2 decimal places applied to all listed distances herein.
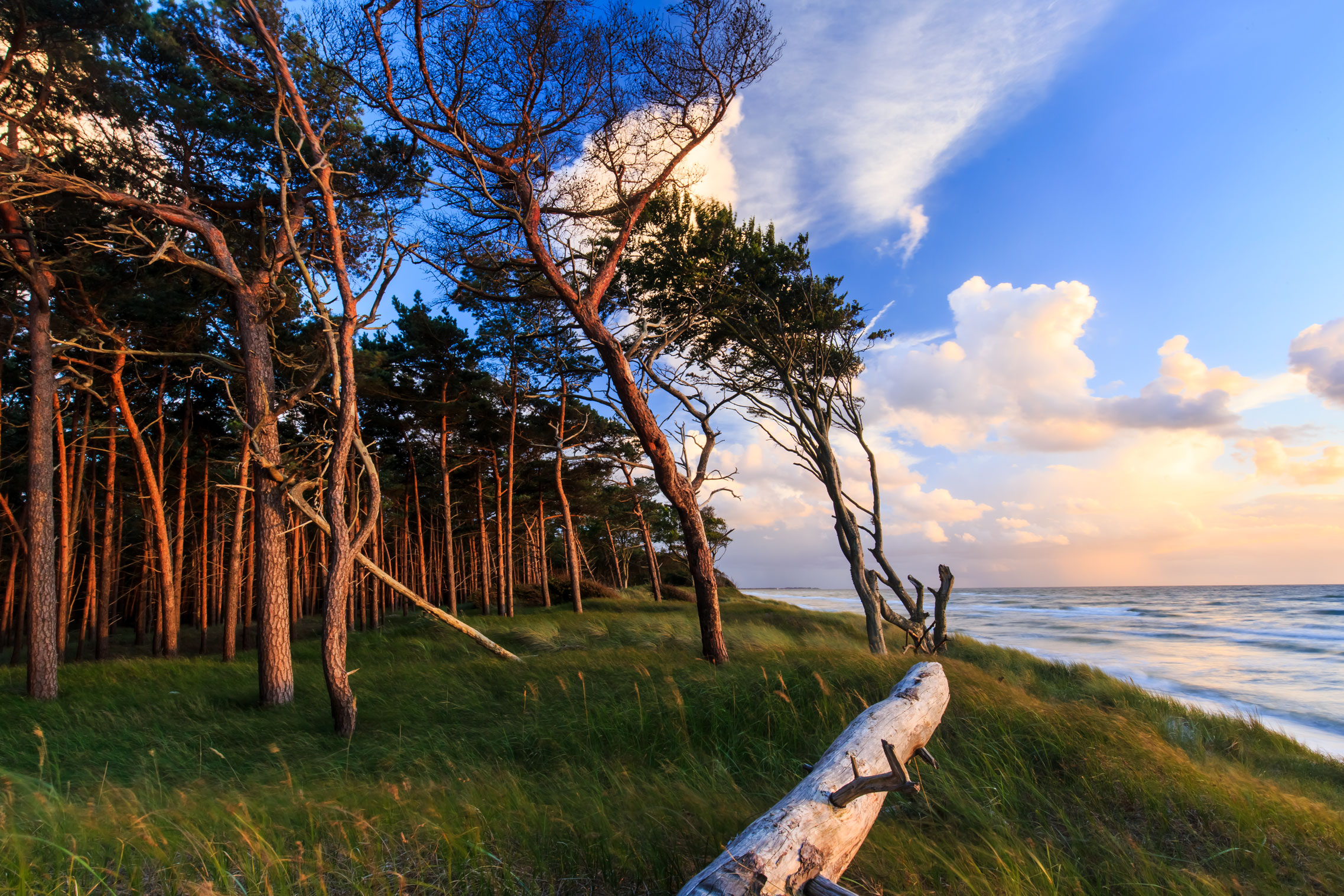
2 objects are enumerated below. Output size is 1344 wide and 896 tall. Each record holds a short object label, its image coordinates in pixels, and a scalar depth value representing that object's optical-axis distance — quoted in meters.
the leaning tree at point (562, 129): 7.81
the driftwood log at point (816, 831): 2.20
